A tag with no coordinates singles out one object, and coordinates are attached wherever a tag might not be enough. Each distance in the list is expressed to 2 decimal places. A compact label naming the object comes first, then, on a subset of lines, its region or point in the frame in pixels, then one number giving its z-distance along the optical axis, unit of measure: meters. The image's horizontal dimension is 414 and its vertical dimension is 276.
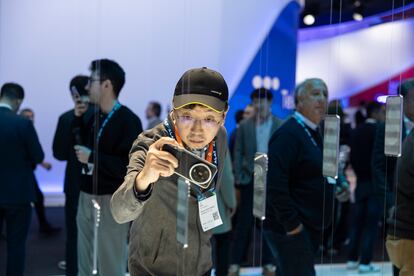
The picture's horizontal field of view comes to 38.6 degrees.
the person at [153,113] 3.07
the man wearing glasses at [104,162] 2.38
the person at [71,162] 2.81
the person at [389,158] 2.52
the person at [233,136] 4.35
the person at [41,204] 3.15
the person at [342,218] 4.96
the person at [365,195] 4.81
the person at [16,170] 2.99
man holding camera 1.55
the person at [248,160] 3.99
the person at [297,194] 2.66
